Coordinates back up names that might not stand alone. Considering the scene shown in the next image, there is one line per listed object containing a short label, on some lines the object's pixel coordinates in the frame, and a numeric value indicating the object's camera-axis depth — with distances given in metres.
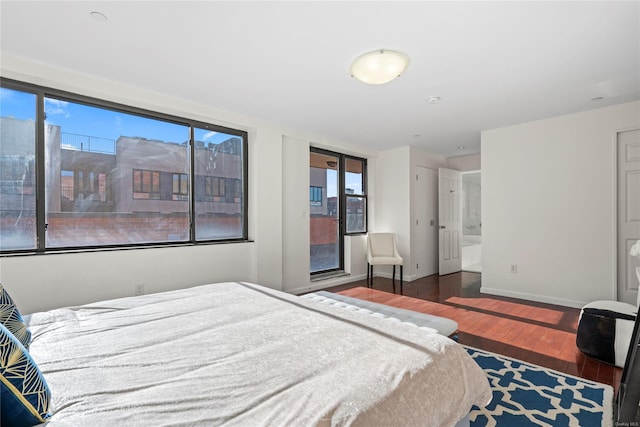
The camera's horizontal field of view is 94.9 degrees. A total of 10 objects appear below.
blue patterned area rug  1.70
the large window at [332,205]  5.18
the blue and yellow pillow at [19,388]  0.81
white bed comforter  0.91
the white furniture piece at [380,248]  5.18
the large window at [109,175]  2.61
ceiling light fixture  2.32
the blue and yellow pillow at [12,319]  1.30
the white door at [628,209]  3.45
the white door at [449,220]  5.91
